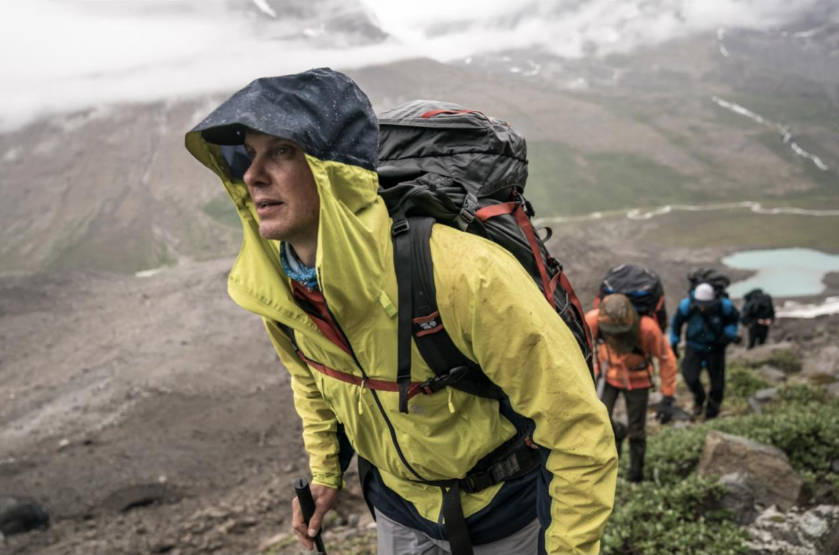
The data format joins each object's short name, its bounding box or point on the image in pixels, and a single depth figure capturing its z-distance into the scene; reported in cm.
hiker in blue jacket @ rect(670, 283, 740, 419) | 987
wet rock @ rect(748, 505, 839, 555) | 510
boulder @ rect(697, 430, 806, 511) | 591
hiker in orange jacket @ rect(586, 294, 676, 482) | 708
